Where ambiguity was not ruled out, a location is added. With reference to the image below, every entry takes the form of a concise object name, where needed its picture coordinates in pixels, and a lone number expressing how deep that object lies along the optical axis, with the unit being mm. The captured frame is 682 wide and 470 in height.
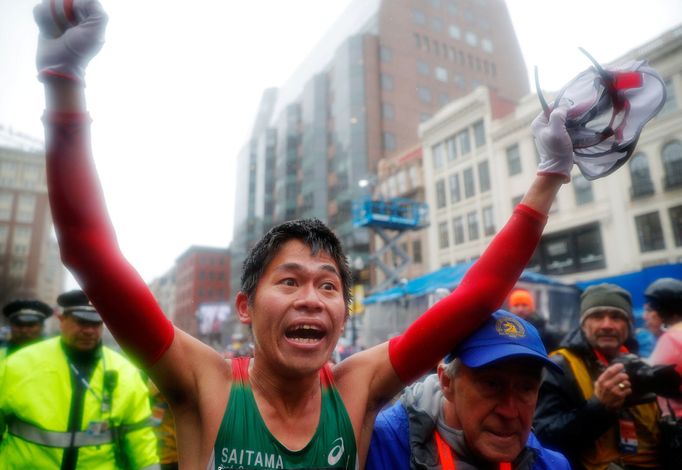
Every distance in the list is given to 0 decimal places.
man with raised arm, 1306
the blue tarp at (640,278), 7992
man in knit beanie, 2320
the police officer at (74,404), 2578
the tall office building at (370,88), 45000
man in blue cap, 1685
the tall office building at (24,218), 76188
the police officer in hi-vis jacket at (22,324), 5281
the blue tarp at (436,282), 9711
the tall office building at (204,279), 87375
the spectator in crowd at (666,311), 2434
